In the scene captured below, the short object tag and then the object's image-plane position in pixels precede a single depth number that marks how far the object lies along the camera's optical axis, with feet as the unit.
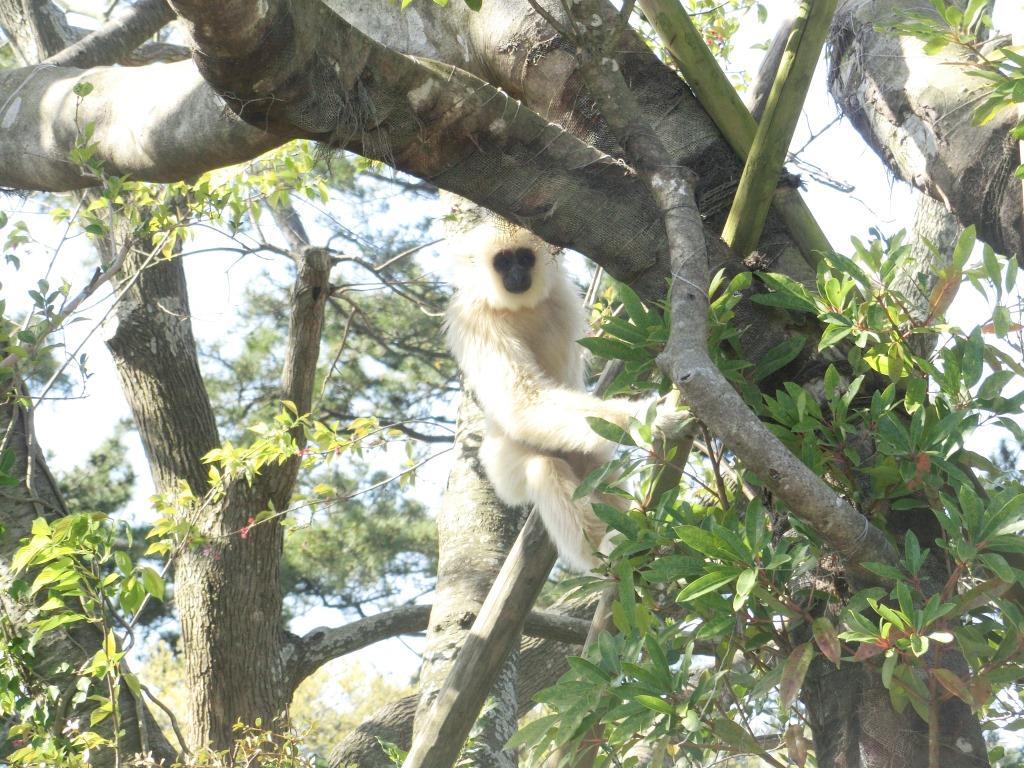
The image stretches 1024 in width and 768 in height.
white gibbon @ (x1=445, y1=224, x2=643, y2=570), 29.60
